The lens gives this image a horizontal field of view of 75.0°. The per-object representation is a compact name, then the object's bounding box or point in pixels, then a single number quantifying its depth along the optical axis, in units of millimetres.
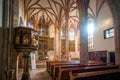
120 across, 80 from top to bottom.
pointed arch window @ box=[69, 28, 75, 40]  12869
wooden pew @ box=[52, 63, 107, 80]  4312
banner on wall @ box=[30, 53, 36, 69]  7723
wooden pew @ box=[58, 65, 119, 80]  3211
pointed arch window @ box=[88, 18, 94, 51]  9579
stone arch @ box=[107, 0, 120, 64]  5068
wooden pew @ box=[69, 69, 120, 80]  2250
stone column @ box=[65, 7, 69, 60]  8181
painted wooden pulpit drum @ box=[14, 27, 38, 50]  3884
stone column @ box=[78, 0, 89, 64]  4712
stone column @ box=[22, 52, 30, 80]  4270
